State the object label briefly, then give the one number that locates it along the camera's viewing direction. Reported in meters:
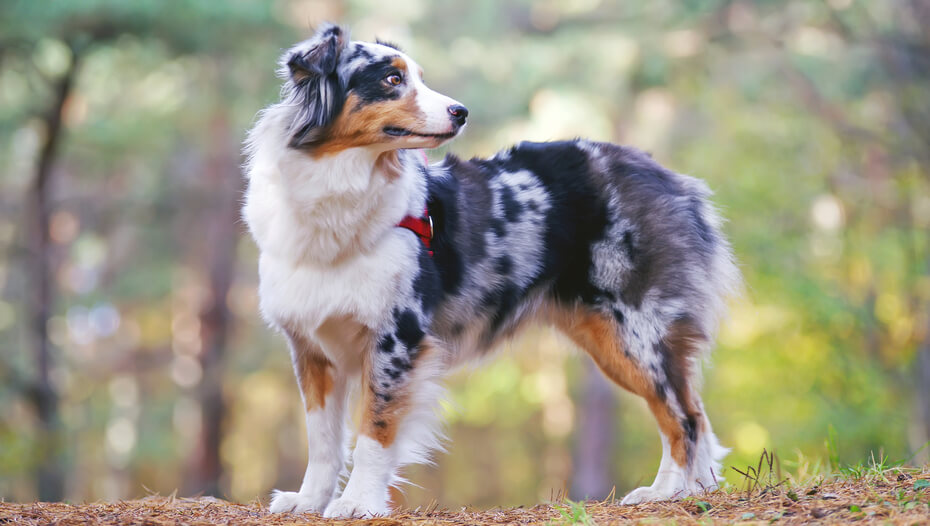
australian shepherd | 4.11
